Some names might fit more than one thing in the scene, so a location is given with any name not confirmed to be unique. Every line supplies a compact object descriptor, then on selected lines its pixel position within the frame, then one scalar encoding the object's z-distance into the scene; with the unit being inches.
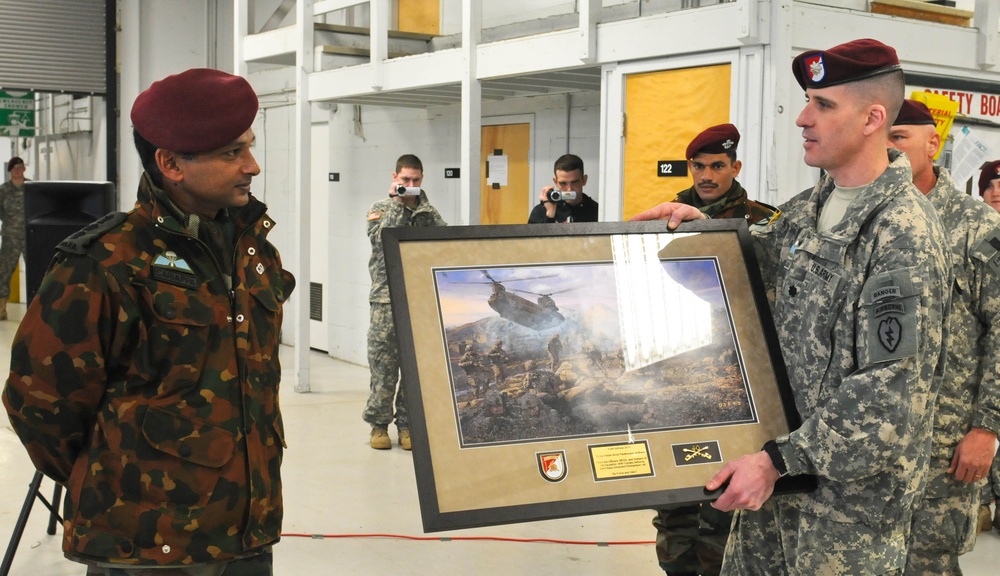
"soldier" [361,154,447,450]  229.1
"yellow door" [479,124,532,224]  287.3
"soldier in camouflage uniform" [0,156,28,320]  448.5
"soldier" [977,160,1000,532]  174.6
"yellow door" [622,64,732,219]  178.2
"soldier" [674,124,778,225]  139.3
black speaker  156.1
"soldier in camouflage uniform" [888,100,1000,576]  100.8
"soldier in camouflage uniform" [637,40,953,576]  69.6
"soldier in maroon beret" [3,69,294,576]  70.9
